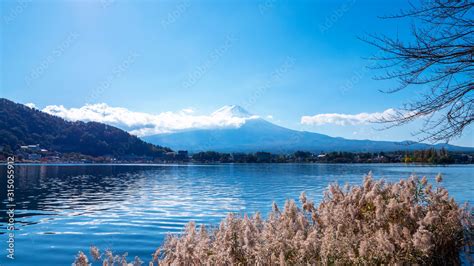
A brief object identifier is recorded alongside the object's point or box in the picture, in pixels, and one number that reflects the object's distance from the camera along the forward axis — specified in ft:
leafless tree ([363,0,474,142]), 20.85
